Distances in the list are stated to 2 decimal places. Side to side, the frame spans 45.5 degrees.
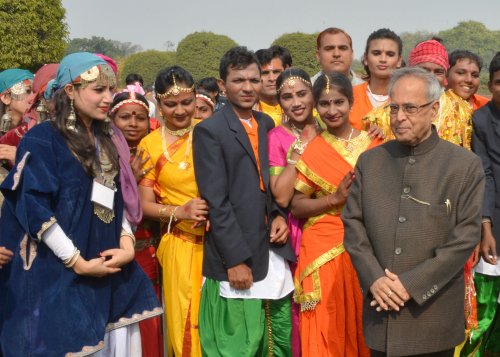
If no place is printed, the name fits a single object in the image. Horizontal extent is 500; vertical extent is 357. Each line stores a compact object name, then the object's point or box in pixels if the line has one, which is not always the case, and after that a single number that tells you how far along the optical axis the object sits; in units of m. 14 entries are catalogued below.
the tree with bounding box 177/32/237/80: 29.48
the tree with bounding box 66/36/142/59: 85.50
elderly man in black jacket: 2.93
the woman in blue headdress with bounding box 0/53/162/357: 3.16
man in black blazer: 3.83
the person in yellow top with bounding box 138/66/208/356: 4.12
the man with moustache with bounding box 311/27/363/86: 5.06
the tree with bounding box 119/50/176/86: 32.81
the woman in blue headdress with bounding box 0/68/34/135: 4.99
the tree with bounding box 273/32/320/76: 22.43
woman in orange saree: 3.82
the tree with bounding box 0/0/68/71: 21.91
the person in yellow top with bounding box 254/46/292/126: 5.81
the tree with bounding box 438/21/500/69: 79.94
